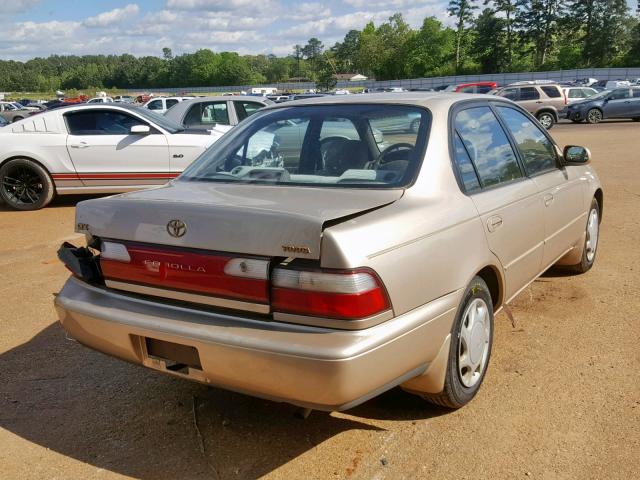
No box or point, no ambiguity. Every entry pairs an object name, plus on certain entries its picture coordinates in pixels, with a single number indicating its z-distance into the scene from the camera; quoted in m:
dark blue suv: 26.17
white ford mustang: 8.87
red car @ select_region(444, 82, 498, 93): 29.29
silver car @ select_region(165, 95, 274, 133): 11.38
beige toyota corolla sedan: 2.40
